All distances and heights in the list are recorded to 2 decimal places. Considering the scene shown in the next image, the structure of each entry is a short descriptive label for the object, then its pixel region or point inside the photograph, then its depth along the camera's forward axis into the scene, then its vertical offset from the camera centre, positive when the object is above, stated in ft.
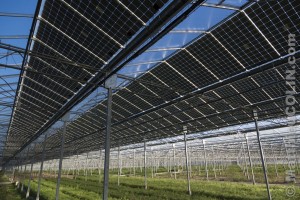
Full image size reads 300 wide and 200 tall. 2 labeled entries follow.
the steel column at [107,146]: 40.81 +4.44
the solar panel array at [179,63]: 36.65 +20.21
